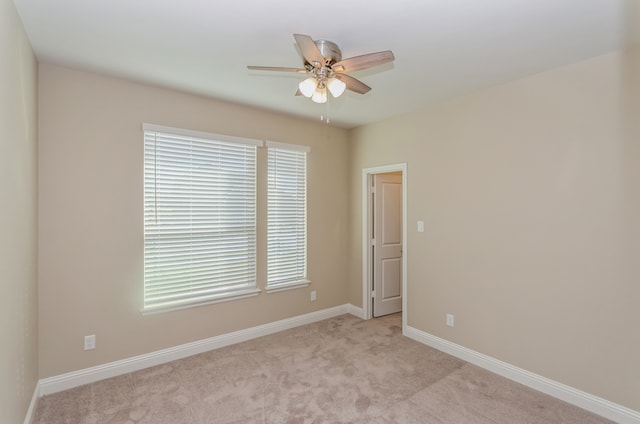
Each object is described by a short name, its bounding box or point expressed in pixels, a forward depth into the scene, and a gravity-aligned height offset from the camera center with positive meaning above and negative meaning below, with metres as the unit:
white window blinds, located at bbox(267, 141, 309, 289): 3.93 -0.05
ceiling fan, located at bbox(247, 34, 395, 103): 1.86 +0.90
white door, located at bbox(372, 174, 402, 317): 4.53 -0.47
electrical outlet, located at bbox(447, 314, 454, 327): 3.42 -1.16
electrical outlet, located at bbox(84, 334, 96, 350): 2.78 -1.13
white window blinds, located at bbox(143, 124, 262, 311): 3.12 -0.06
